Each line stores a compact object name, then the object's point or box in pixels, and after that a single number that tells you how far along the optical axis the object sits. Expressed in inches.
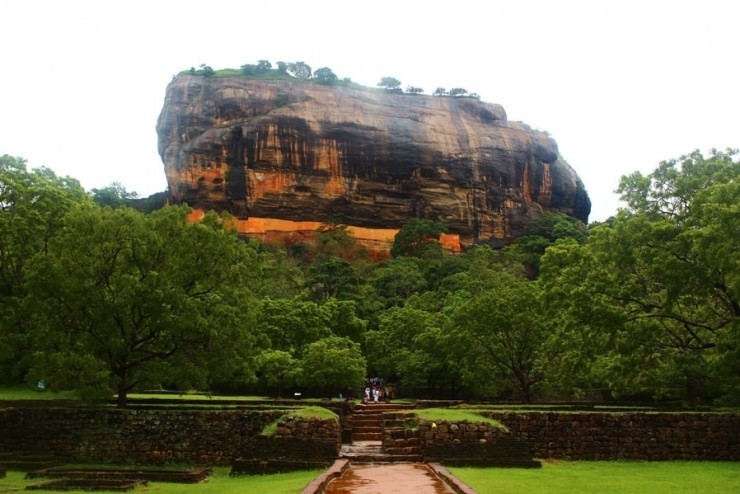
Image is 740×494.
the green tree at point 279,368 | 1146.0
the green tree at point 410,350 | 1270.9
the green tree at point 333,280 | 2007.9
